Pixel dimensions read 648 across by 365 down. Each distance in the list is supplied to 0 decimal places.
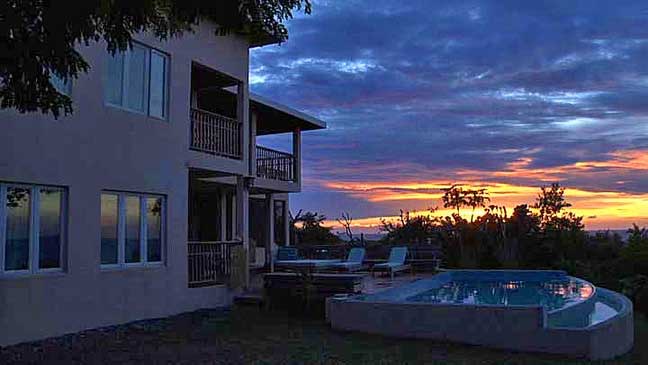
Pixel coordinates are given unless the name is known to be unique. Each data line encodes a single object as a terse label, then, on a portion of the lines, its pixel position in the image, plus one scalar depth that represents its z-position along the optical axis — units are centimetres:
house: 1067
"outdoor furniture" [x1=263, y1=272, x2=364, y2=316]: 1458
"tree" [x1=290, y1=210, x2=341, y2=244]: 3071
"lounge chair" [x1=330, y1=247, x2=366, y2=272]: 1769
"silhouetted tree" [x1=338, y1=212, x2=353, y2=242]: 3256
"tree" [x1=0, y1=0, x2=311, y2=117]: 555
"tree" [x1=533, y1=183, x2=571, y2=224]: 2494
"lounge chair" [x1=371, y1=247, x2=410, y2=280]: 2083
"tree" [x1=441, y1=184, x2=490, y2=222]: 2875
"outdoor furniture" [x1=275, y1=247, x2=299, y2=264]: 2017
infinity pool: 1062
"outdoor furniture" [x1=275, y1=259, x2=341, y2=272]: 1611
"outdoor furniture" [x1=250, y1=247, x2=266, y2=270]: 2261
